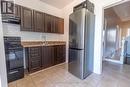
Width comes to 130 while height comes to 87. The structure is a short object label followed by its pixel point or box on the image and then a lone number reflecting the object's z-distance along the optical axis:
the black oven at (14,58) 1.59
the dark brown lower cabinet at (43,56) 1.92
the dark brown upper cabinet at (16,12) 1.71
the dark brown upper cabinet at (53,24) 2.54
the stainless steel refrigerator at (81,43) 1.72
